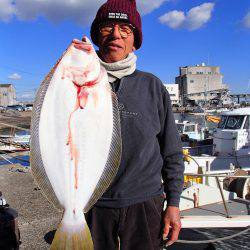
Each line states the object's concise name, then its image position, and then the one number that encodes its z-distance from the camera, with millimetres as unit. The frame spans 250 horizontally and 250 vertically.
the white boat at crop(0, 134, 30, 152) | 13391
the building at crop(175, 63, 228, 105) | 88625
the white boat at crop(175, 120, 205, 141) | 20375
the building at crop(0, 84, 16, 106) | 85306
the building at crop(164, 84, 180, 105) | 76975
